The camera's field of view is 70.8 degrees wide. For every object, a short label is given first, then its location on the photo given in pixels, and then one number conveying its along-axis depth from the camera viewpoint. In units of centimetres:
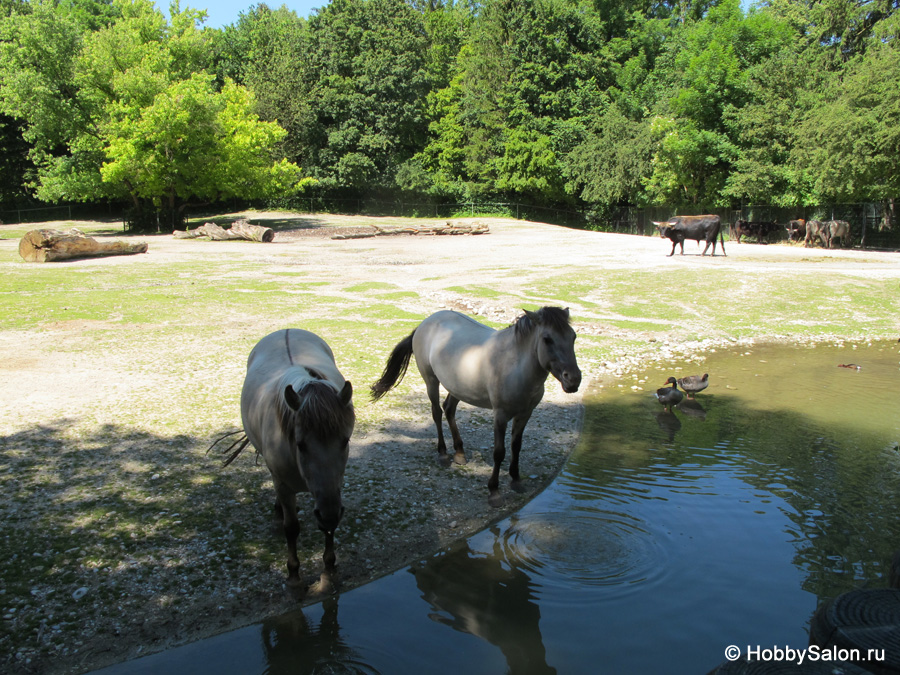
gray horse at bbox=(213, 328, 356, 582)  406
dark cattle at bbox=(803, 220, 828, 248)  3575
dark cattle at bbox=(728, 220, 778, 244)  3984
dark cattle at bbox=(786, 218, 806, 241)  3794
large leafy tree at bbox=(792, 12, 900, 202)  2922
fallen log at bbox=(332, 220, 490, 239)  3947
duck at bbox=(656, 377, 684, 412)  923
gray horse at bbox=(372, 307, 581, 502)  575
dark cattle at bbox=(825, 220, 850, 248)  3488
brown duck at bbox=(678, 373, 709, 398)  962
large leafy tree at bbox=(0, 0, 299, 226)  3428
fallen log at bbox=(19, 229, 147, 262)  2284
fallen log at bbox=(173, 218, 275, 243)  3362
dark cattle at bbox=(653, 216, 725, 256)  2823
